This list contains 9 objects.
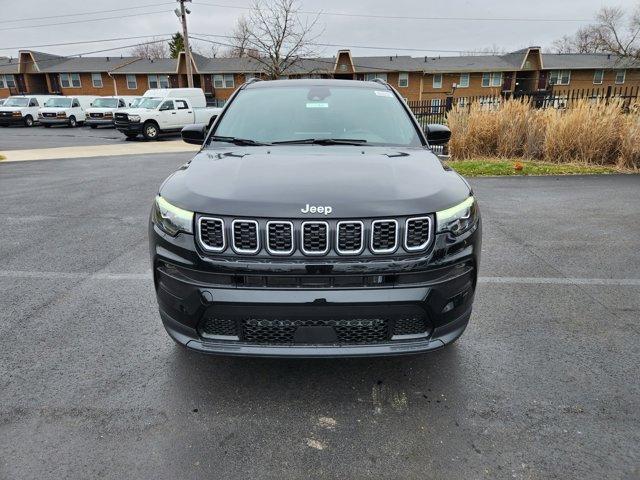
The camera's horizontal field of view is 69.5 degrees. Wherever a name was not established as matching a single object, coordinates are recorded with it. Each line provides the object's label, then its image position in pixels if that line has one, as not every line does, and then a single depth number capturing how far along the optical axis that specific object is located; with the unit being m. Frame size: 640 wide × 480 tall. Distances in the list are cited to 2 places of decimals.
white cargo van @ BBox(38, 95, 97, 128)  29.41
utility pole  30.60
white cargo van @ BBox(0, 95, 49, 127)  30.14
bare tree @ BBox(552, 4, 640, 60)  42.41
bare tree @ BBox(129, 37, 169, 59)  82.38
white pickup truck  21.47
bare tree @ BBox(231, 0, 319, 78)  33.69
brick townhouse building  47.84
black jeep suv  2.26
